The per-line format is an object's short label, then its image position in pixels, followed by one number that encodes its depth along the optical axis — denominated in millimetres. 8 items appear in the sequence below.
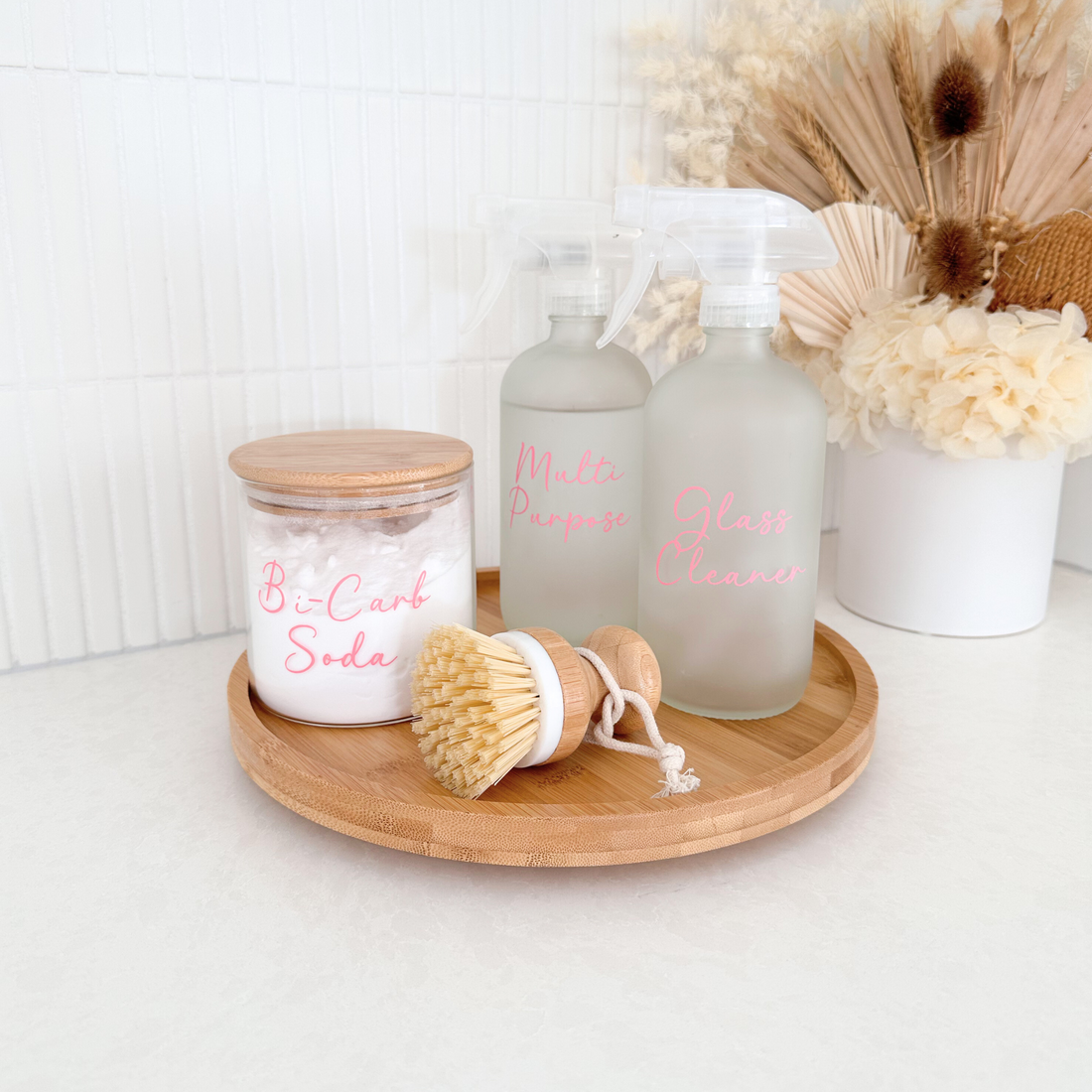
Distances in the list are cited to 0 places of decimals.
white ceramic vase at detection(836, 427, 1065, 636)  648
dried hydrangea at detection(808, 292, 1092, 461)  587
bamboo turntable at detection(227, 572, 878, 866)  391
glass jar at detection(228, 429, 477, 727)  460
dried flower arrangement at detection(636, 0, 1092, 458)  601
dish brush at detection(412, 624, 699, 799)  412
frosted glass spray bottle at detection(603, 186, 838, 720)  465
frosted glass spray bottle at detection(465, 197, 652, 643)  562
